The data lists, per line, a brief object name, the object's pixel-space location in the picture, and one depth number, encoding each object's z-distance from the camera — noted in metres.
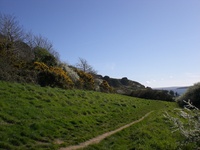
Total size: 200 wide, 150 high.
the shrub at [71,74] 22.61
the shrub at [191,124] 3.95
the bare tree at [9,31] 23.15
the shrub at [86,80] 24.86
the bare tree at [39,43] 34.40
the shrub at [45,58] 21.70
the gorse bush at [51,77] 16.65
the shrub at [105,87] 32.13
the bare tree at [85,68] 44.41
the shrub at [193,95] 19.44
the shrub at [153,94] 34.54
